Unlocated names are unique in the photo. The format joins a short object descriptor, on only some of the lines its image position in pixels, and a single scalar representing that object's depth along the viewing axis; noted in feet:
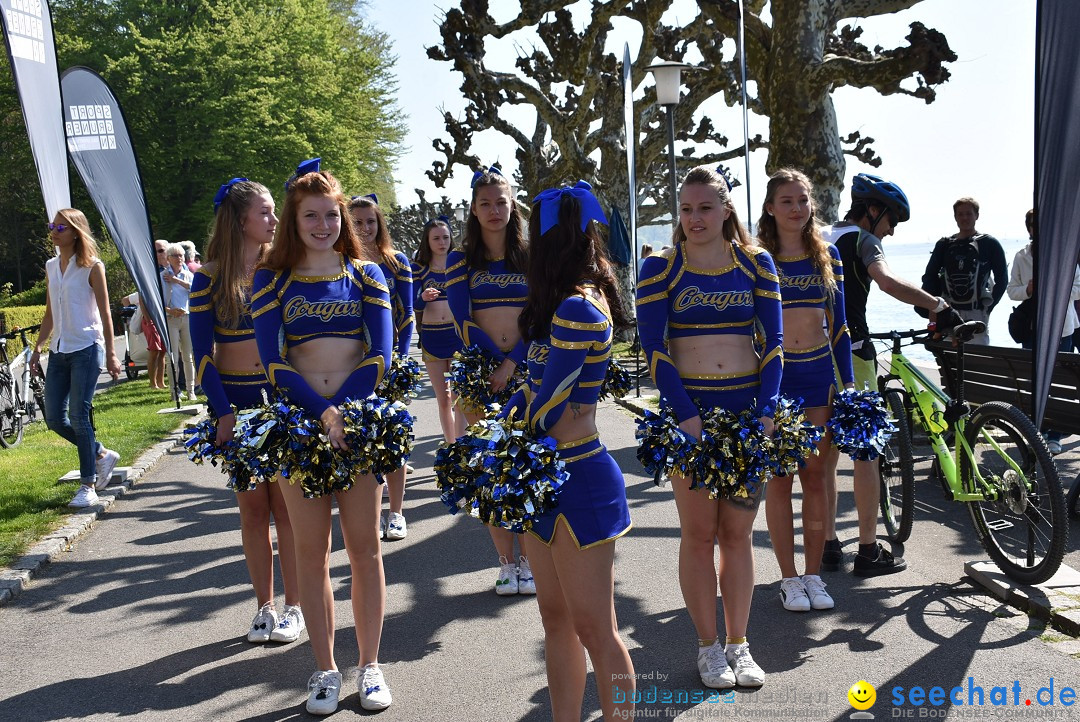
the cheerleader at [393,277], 20.20
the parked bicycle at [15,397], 36.14
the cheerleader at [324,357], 13.04
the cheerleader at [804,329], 16.19
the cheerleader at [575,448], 10.18
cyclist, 17.52
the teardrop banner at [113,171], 32.35
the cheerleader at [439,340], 24.40
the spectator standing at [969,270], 27.35
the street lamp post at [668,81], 50.85
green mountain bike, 15.89
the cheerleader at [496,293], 17.93
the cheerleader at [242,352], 15.19
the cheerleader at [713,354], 13.29
